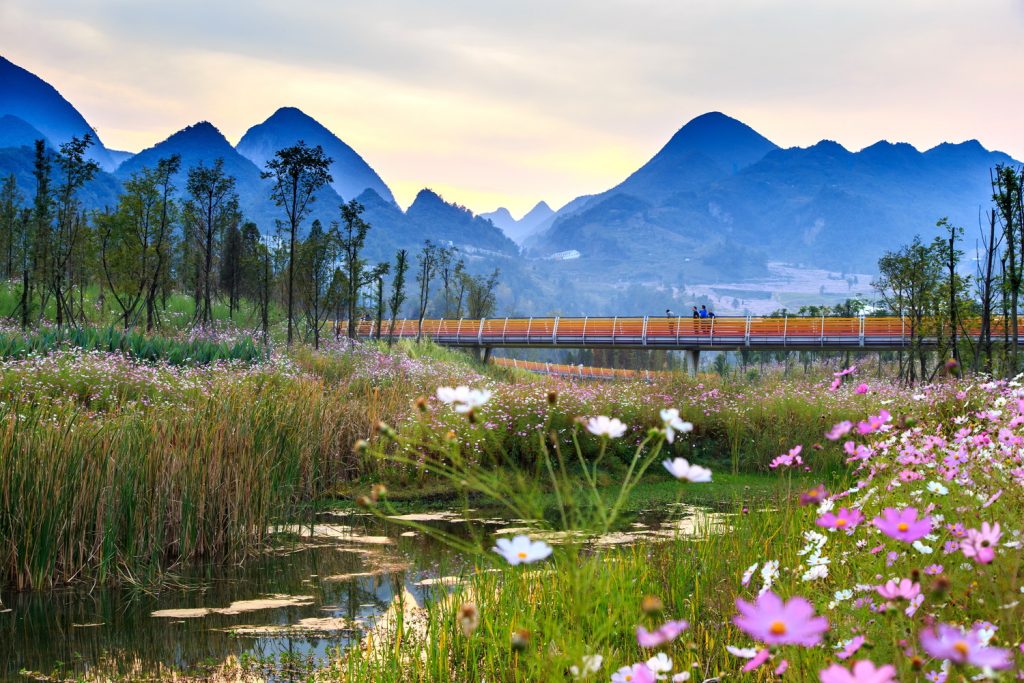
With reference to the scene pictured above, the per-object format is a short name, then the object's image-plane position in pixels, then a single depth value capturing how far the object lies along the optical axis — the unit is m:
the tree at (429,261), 52.25
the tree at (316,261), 30.73
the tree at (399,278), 39.41
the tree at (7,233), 29.34
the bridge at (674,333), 32.81
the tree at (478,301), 56.56
